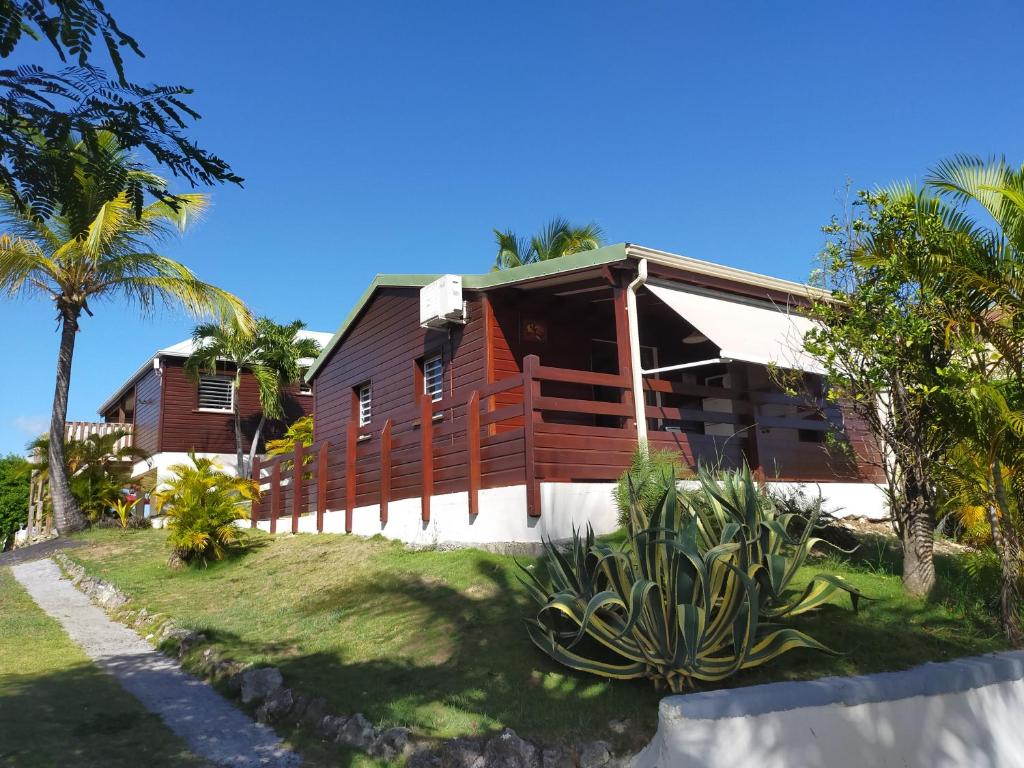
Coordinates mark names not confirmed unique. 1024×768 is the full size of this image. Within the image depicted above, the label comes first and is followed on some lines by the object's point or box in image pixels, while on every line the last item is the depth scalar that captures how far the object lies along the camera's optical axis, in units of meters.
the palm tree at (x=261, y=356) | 24.16
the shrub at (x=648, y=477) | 8.25
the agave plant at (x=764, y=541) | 5.81
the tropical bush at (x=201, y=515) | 12.67
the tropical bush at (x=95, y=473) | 19.73
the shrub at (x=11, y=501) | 29.92
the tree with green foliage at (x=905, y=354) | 7.22
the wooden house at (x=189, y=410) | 25.67
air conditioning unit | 12.77
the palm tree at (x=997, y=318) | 6.70
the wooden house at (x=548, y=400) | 9.62
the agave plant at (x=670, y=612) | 5.30
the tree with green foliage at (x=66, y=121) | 3.86
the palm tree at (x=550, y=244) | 23.97
